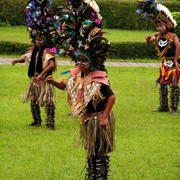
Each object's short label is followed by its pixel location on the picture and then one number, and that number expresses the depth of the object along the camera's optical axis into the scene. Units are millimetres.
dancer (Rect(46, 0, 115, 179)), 7668
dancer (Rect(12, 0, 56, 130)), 11055
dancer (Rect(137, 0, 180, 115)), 12625
